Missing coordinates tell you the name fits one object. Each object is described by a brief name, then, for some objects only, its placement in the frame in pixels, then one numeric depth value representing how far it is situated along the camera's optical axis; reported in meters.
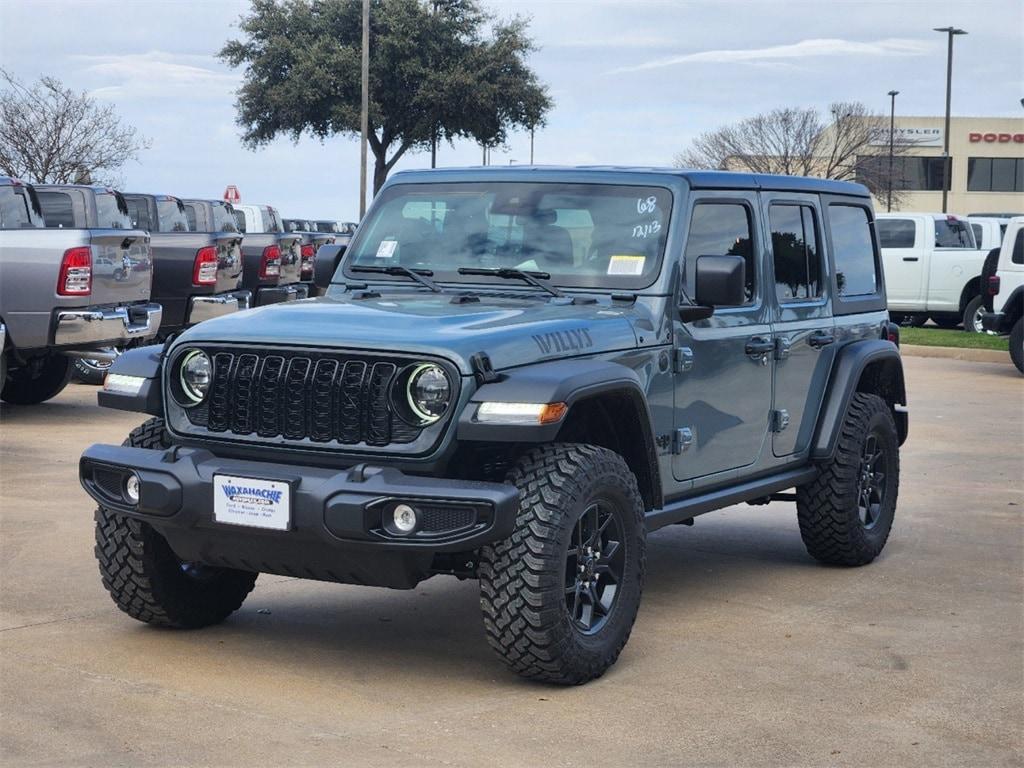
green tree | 51.66
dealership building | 80.50
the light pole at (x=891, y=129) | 66.24
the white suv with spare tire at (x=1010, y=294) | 19.03
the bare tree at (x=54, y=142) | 36.25
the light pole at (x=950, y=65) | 59.05
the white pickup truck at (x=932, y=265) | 25.20
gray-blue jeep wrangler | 5.38
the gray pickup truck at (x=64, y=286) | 12.57
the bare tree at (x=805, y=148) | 67.31
